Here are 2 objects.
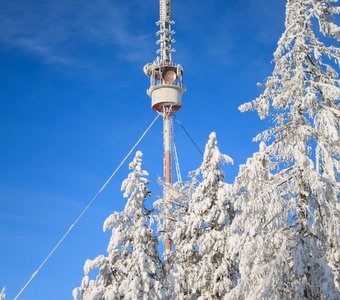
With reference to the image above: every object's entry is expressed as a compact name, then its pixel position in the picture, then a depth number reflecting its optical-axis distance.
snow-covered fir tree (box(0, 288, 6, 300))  46.51
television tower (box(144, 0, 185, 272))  70.31
